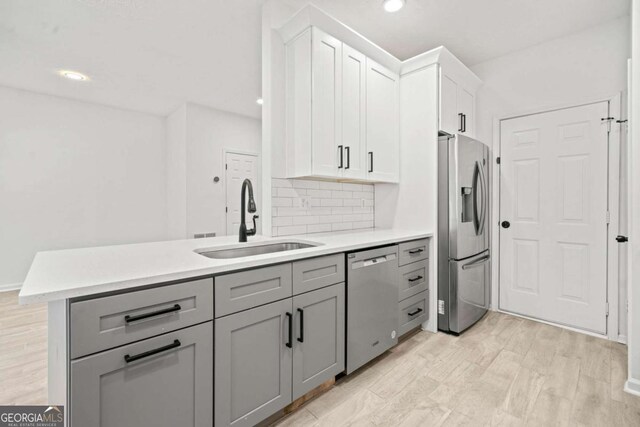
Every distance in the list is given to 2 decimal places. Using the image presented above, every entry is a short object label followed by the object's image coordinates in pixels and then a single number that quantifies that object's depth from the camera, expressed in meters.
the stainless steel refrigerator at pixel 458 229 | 2.55
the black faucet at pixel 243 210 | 1.99
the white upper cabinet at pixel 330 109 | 2.18
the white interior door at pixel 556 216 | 2.60
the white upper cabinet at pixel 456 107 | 2.72
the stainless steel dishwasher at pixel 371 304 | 1.88
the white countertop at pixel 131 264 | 0.93
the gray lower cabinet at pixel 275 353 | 1.28
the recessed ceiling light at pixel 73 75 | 3.59
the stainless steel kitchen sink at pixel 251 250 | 1.81
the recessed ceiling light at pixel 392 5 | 2.33
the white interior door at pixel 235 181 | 5.23
